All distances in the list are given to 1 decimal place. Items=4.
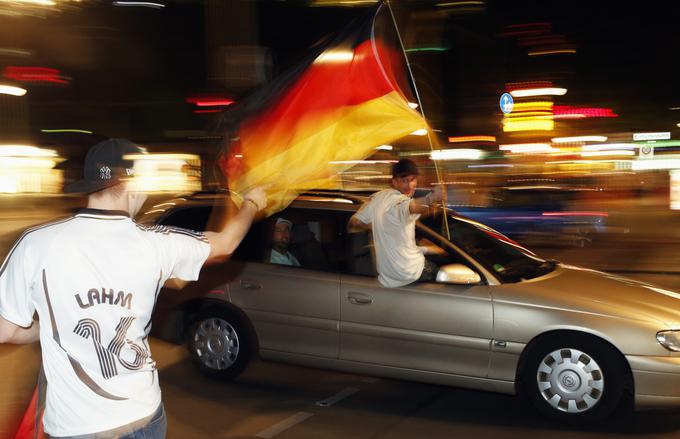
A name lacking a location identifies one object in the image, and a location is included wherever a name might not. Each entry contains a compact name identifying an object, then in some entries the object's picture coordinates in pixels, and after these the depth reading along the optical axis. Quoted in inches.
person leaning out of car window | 220.5
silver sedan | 203.6
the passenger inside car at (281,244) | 249.4
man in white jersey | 89.2
